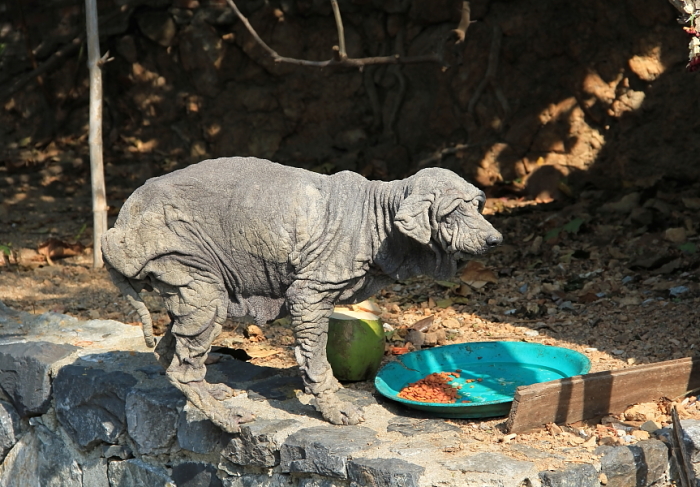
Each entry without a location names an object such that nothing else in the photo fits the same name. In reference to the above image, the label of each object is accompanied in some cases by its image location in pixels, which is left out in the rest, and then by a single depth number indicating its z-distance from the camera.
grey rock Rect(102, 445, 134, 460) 9.16
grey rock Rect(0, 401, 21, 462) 10.54
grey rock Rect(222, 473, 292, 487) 7.50
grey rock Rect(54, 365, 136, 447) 9.02
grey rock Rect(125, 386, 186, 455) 8.43
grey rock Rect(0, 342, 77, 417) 9.79
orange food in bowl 8.24
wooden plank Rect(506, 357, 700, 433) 7.36
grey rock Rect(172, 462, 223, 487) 8.26
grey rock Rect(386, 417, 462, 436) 7.46
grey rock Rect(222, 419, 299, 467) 7.44
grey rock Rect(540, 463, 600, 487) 6.44
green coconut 8.84
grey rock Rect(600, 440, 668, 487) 6.81
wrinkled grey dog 7.46
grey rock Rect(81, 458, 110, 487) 9.45
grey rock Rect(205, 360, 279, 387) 8.97
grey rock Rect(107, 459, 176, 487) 8.77
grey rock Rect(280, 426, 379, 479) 7.00
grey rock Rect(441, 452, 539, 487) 6.41
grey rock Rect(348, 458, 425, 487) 6.52
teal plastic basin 8.47
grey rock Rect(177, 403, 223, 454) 8.05
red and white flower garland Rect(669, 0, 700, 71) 8.14
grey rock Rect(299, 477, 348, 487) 7.07
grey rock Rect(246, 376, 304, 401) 8.42
